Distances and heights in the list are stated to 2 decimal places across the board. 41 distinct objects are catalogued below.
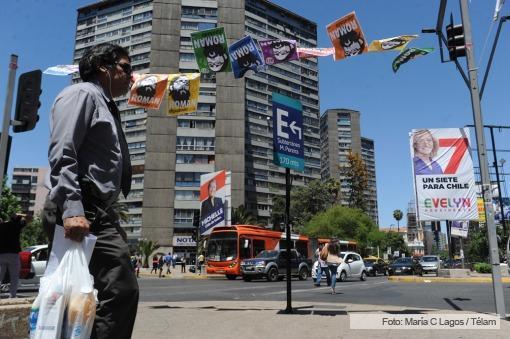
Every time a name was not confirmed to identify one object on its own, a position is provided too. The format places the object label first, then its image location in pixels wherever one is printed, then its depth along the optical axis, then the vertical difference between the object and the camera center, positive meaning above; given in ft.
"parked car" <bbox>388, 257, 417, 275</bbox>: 93.15 -2.48
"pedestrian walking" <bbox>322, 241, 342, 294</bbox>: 45.12 -0.22
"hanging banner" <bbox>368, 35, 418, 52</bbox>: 33.17 +15.58
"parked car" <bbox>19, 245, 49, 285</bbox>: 51.01 -1.01
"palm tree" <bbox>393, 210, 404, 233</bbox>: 416.87 +37.56
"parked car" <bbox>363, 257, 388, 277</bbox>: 111.24 -2.80
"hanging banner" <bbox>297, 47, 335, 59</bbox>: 34.14 +15.56
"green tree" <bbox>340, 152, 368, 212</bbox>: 246.27 +41.69
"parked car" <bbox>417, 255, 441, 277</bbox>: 92.81 -2.07
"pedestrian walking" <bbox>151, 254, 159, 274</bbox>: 121.94 -2.31
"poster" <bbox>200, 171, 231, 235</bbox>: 112.06 +13.90
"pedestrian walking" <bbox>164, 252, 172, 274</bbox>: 118.97 -1.47
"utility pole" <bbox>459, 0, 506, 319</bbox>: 23.52 +5.13
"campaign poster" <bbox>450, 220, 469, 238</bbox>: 113.60 +6.53
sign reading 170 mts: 26.51 +7.33
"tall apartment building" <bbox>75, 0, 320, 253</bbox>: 238.68 +73.98
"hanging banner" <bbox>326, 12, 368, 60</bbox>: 34.27 +16.65
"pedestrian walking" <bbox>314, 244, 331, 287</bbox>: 48.42 -1.66
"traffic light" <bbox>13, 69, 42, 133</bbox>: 20.20 +6.96
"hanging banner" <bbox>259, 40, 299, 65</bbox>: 34.04 +15.54
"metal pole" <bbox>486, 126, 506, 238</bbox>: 116.36 +23.71
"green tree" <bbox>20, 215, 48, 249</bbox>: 197.57 +8.90
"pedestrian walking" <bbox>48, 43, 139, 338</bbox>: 7.93 +1.23
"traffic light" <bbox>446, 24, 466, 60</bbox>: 26.84 +12.82
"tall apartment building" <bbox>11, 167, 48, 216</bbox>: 428.56 +69.35
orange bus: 84.38 +1.62
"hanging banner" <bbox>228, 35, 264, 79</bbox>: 35.01 +15.49
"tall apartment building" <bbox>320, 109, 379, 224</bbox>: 431.84 +115.43
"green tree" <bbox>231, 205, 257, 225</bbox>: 207.19 +17.91
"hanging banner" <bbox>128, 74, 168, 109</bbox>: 35.65 +13.15
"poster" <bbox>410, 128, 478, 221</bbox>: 41.74 +8.01
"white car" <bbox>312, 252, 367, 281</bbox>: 78.38 -2.28
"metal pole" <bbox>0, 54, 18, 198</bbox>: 17.83 +5.94
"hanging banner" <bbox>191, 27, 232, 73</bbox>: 35.88 +16.27
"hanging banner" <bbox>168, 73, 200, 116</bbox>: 36.55 +13.26
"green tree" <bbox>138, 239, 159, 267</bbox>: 188.24 +1.88
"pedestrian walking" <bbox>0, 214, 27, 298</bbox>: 25.72 +0.24
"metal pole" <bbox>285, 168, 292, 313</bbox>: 24.91 +1.10
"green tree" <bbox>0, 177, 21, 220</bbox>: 140.46 +17.13
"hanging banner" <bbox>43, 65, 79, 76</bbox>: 35.63 +14.65
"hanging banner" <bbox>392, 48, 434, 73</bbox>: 33.37 +15.04
